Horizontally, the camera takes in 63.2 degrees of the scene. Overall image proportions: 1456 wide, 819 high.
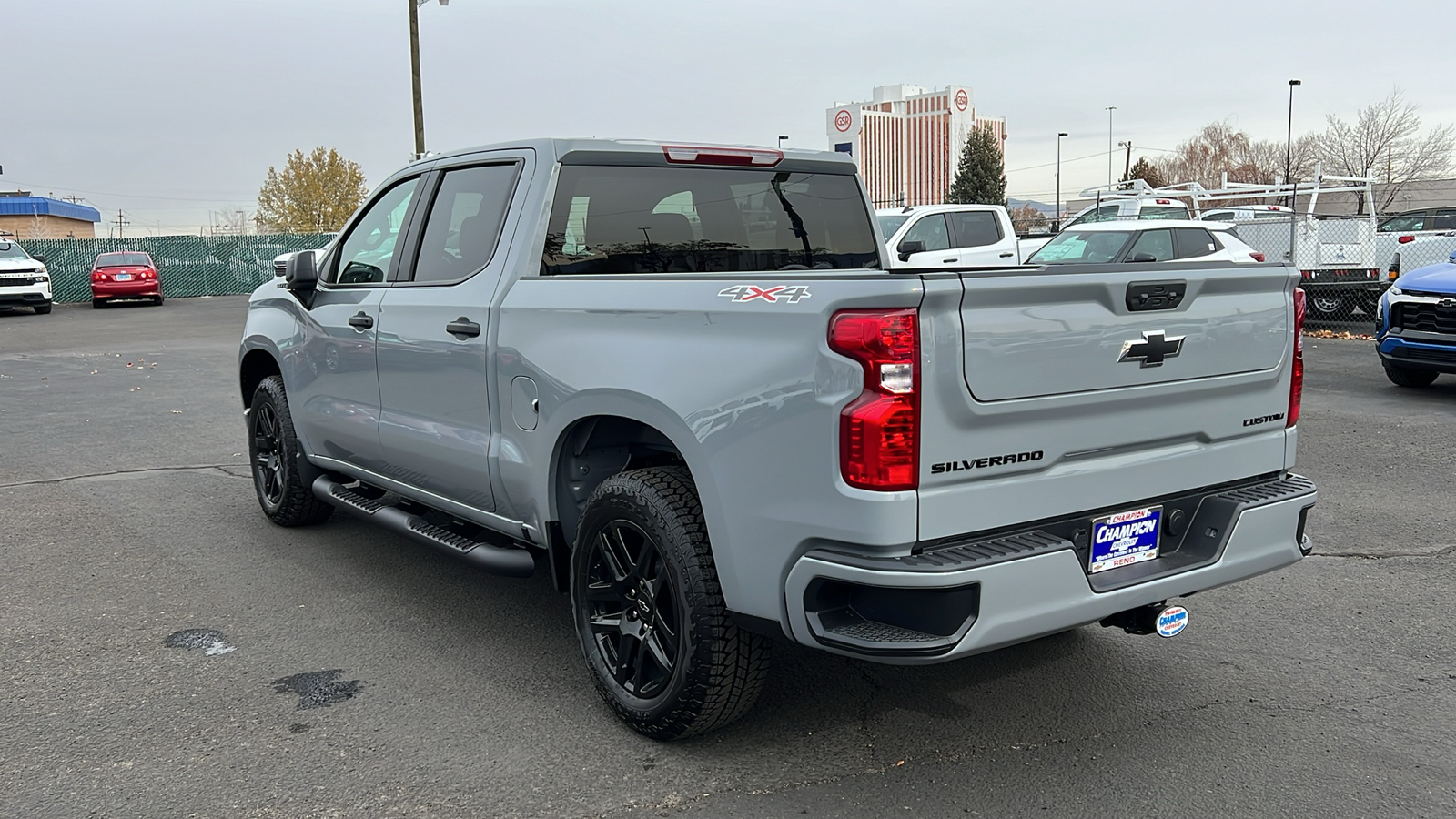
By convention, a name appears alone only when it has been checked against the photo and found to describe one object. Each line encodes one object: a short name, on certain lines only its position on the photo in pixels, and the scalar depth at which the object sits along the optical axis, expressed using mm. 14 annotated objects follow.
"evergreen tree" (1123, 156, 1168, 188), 91000
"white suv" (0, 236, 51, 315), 28219
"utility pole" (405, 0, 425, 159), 23938
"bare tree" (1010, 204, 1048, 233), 80388
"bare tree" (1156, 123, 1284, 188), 81062
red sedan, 31094
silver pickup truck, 3086
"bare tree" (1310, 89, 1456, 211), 63188
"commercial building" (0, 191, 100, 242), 80312
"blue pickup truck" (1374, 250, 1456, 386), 10719
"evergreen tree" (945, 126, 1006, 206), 88750
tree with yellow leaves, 77375
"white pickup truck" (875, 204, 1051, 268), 17391
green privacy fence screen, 35188
